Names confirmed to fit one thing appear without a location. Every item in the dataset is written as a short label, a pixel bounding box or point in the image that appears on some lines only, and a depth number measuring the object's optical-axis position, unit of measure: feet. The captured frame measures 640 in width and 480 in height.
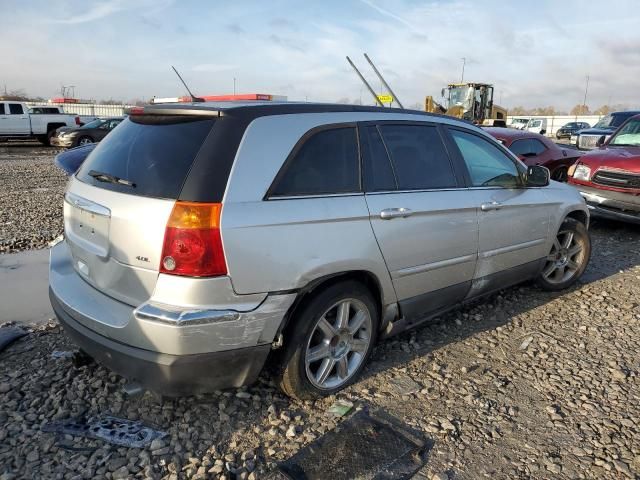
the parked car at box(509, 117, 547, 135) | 128.73
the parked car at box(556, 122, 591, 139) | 113.77
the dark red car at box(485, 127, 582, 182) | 30.76
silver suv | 8.00
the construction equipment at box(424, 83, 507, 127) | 79.05
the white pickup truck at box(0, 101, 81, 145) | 69.62
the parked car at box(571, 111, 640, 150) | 51.13
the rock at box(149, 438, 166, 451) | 8.53
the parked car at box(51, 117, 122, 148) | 66.69
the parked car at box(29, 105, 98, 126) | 72.69
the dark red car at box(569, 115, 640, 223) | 22.56
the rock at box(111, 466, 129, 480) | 7.85
